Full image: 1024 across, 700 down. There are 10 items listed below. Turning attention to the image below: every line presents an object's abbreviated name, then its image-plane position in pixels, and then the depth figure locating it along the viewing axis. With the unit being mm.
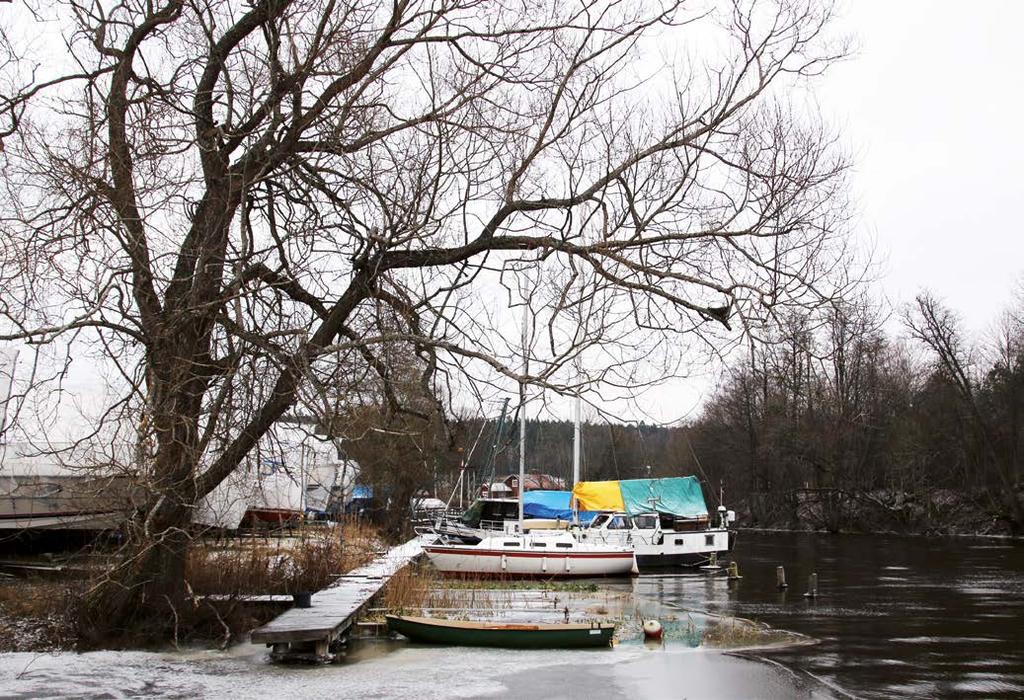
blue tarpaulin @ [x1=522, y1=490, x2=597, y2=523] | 41312
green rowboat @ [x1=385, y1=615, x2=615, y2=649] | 15336
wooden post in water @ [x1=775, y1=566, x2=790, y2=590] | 27969
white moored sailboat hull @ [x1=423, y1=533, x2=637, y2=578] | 30562
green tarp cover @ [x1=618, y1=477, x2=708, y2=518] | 39719
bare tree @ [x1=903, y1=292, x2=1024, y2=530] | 57938
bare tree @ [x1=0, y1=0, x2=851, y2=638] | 12633
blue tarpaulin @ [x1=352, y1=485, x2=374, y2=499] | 46156
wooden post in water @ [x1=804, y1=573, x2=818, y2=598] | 25509
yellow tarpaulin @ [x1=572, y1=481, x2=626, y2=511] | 39688
